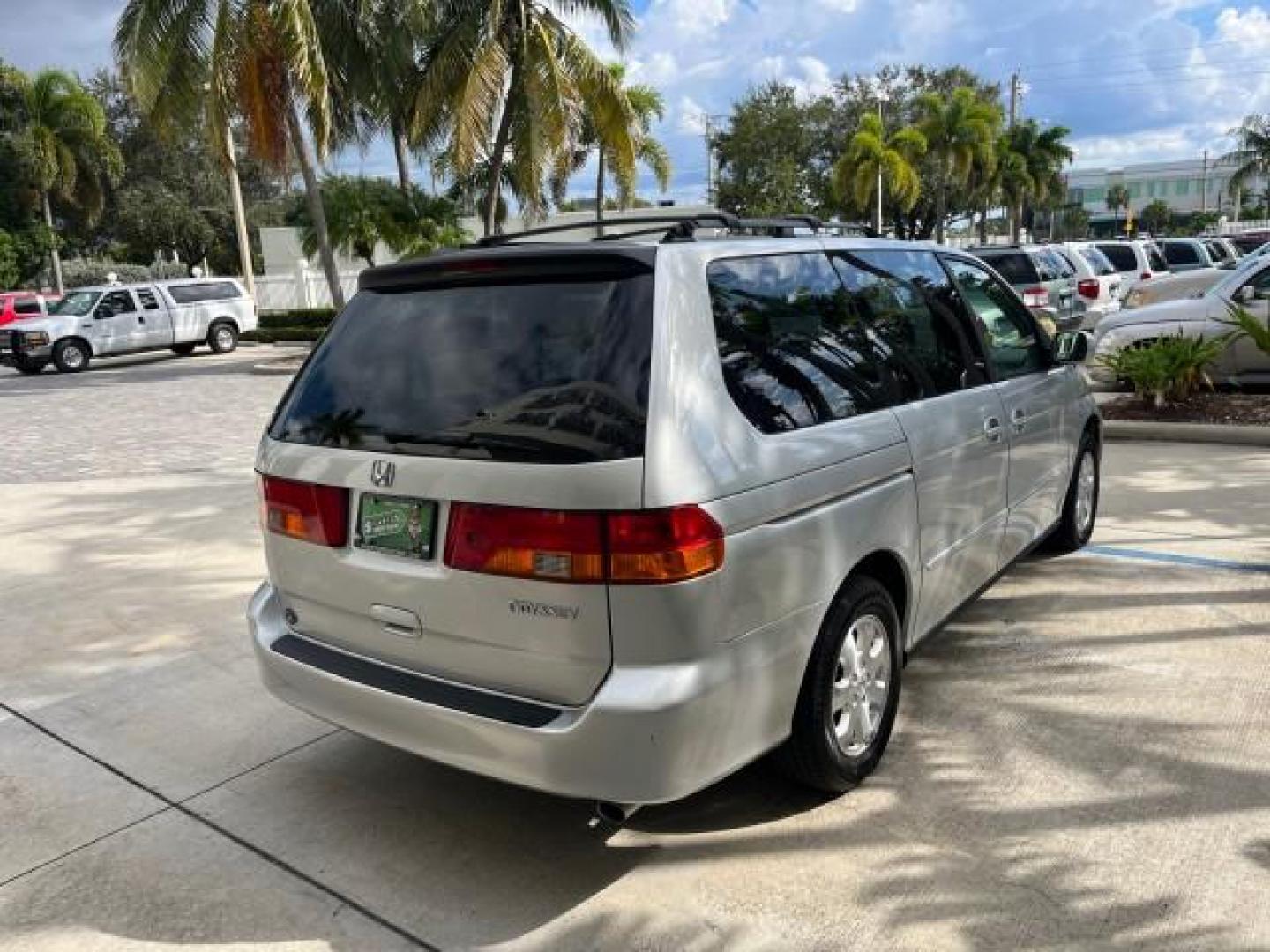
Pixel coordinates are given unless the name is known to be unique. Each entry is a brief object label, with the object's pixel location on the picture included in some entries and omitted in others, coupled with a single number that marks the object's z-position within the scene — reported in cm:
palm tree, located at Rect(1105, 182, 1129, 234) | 11969
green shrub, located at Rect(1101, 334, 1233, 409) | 937
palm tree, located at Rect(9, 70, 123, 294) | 3488
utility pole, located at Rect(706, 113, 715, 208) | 5665
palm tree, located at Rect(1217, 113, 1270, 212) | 4922
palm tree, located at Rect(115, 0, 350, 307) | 1722
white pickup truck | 2297
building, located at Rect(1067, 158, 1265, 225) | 13675
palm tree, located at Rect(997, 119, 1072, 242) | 5122
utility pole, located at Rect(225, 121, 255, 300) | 2647
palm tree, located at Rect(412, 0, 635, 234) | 1822
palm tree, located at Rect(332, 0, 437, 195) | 1998
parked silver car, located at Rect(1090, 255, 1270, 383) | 1059
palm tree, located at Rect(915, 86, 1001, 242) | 4212
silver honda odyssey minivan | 269
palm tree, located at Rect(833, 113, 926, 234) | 4128
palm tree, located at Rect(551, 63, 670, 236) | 2425
